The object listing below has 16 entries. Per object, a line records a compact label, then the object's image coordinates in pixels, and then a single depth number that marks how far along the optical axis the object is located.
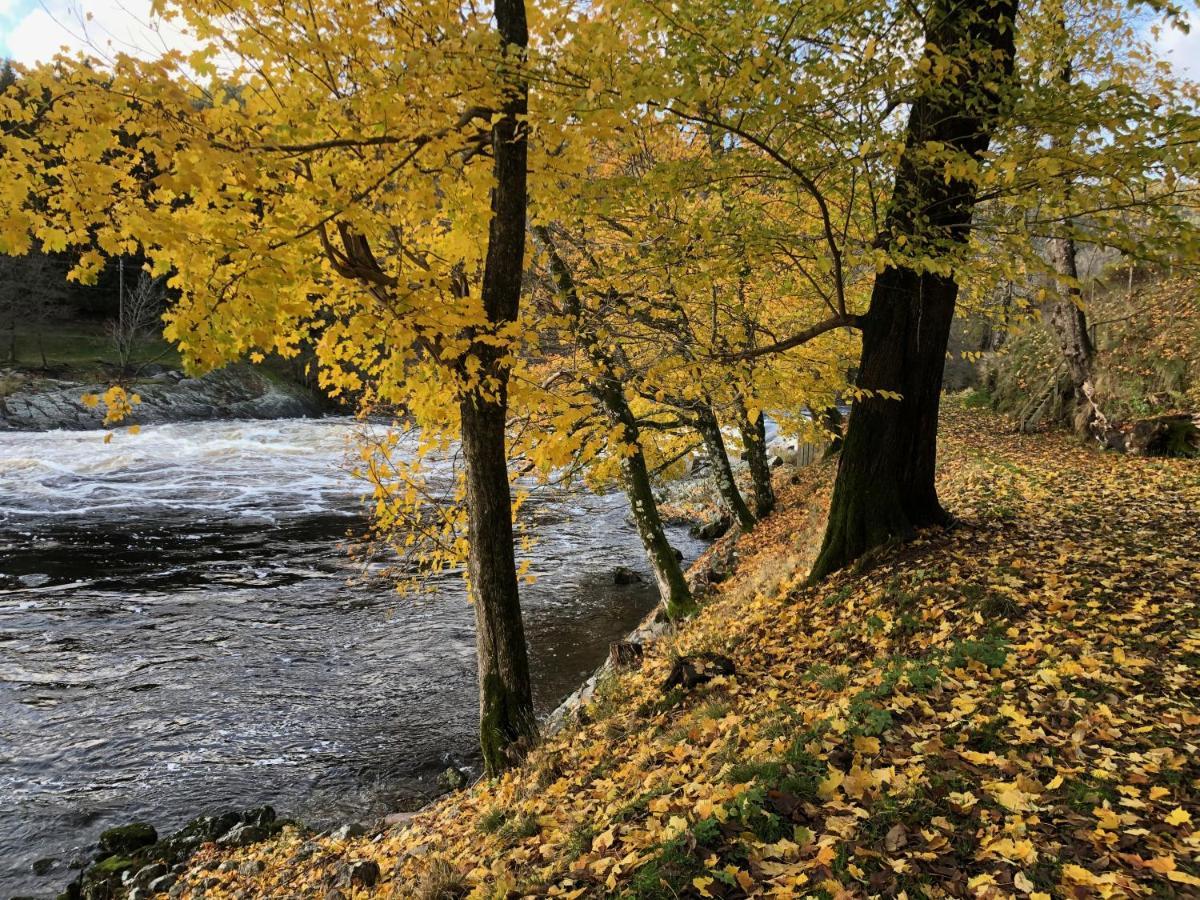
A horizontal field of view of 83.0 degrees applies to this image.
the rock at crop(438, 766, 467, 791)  7.68
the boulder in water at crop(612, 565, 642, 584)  14.44
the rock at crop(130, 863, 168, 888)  6.13
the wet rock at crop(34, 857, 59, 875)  6.50
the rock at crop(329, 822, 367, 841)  6.41
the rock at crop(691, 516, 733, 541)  17.81
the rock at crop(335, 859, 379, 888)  4.88
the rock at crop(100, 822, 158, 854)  6.73
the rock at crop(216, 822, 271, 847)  6.64
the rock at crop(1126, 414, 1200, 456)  10.80
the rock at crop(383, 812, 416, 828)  6.34
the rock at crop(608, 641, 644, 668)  8.17
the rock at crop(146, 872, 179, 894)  6.02
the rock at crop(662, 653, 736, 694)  5.87
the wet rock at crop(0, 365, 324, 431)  28.25
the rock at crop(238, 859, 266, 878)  5.95
